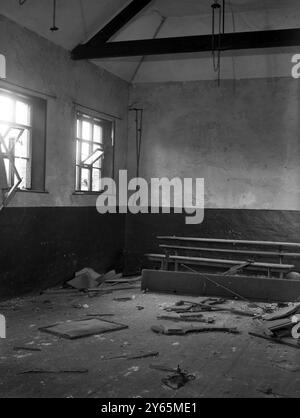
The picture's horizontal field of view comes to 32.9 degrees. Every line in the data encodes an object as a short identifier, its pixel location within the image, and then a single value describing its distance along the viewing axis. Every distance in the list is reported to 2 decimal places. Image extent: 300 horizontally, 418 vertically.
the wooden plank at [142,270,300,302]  6.79
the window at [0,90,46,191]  6.71
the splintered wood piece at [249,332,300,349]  4.82
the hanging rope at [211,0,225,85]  7.14
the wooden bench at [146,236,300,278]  7.91
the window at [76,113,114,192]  8.42
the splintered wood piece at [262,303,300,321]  5.59
